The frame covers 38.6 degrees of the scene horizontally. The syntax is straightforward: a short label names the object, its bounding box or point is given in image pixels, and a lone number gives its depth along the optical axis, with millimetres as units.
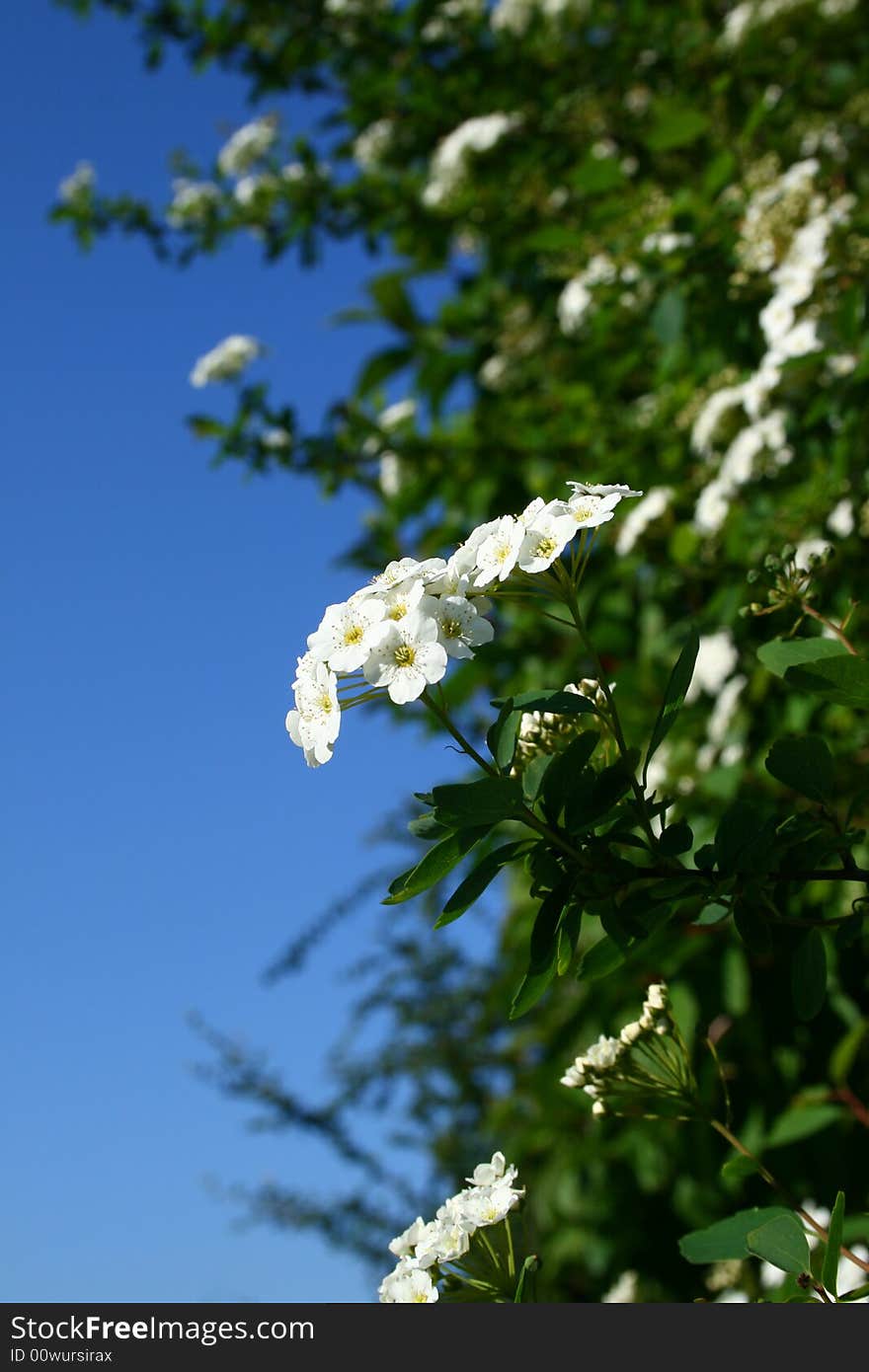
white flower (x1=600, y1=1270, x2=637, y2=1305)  2436
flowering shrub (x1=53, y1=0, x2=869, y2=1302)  917
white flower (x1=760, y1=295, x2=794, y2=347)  2105
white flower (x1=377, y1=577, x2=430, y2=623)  896
